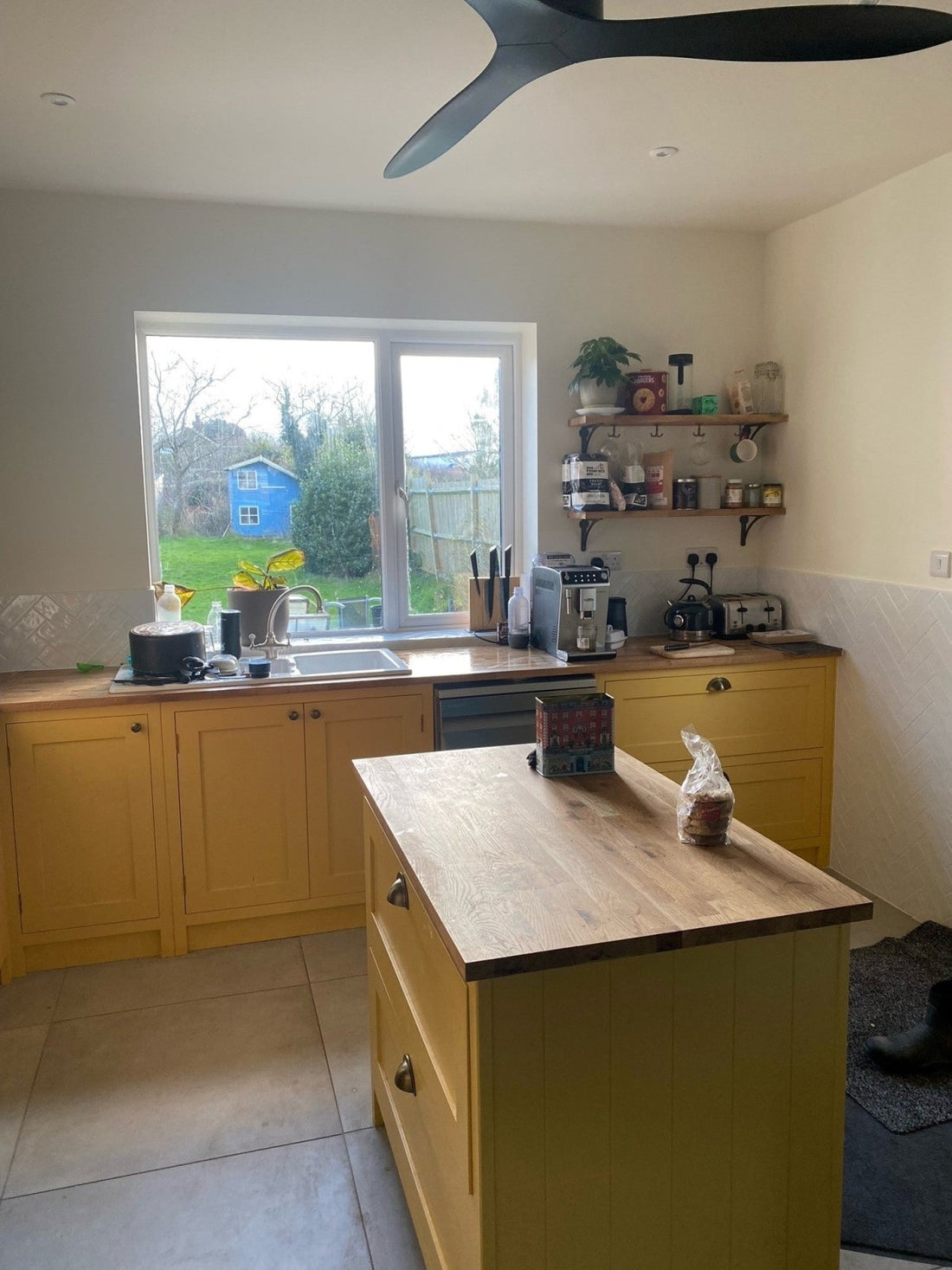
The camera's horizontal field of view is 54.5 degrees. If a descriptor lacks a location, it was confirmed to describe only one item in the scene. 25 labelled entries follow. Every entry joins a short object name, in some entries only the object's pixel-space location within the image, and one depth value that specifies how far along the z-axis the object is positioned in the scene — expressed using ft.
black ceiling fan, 4.74
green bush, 12.24
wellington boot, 7.82
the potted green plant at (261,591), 11.28
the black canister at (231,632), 10.85
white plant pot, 12.03
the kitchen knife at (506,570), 12.23
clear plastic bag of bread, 5.11
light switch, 9.94
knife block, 12.40
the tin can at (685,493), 12.46
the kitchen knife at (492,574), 12.17
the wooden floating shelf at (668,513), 11.99
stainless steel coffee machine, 11.00
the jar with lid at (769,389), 12.58
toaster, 12.39
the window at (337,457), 11.72
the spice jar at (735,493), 12.57
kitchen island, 4.16
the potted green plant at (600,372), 11.85
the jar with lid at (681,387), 12.52
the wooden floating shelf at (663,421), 11.92
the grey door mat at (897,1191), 6.12
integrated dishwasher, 10.39
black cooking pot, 9.97
